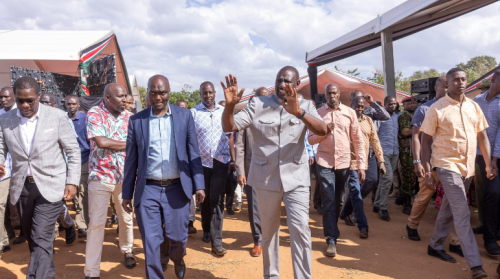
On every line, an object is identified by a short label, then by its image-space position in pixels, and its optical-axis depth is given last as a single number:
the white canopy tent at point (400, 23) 8.91
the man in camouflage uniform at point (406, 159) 7.25
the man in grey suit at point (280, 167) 3.35
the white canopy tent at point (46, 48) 12.31
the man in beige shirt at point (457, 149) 4.09
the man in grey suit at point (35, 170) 3.46
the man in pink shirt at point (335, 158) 4.84
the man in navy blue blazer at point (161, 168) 3.43
